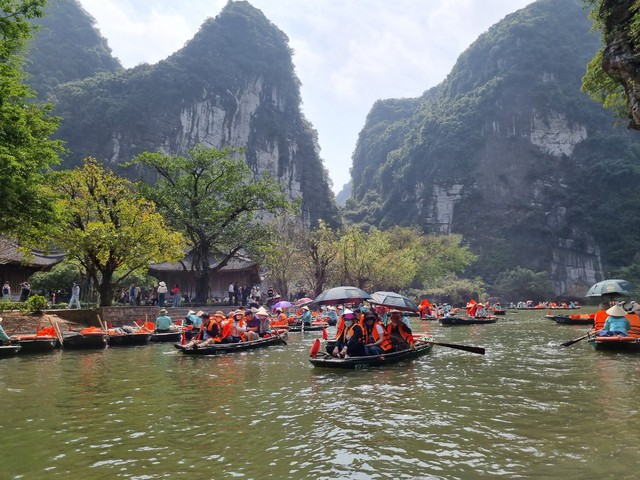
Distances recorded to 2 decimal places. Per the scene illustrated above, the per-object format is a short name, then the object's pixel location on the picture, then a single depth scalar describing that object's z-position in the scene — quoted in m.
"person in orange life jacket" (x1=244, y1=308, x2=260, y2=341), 17.15
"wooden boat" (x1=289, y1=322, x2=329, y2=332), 24.72
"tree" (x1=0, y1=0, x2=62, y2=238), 14.24
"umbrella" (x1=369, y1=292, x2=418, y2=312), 14.86
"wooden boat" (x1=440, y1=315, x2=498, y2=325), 28.67
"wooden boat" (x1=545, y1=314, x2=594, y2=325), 26.92
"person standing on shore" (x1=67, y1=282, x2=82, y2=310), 22.72
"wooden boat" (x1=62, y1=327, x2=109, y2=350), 16.64
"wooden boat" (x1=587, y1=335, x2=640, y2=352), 13.75
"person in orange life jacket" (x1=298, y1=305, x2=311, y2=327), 25.37
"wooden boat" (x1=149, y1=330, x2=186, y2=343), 19.16
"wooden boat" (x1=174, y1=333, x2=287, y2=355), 14.80
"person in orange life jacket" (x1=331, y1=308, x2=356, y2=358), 12.06
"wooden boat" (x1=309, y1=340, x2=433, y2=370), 11.54
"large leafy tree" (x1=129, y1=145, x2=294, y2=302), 29.75
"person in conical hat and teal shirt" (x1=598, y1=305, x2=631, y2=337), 14.44
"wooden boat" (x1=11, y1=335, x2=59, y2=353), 15.09
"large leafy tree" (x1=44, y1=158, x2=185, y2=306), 20.14
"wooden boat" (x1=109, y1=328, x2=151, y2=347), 17.75
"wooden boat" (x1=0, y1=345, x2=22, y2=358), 13.96
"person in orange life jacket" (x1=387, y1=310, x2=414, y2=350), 13.38
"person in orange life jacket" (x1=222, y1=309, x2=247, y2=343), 16.24
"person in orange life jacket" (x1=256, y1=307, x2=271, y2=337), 18.28
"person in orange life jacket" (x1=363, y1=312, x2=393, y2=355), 12.30
